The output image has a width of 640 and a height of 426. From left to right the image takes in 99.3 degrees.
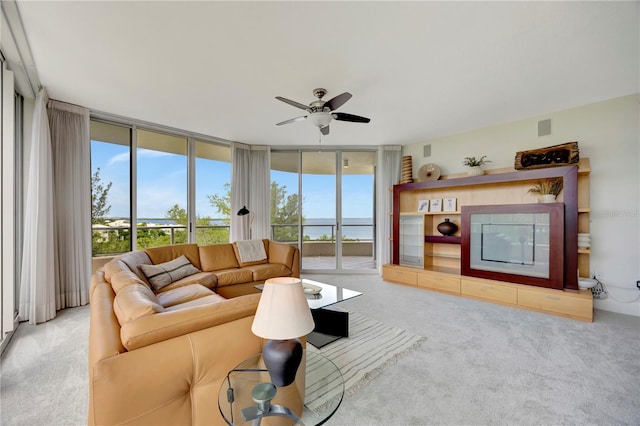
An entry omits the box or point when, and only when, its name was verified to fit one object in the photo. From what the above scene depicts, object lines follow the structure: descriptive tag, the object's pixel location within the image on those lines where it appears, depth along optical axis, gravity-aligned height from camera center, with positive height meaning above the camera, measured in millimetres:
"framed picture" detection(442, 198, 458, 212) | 4641 +125
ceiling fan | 2714 +1035
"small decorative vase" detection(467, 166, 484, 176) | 4250 +636
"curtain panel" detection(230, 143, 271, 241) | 5426 +467
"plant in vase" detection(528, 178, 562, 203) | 3533 +307
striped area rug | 2076 -1246
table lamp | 1163 -498
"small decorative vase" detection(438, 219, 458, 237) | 4562 -281
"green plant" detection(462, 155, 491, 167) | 4305 +810
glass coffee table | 2617 -1090
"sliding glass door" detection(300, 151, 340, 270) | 5793 +368
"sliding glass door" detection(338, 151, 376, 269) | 5766 +316
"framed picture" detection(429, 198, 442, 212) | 4793 +111
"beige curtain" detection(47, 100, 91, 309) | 3494 +118
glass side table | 1123 -834
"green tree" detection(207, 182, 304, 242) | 5789 -30
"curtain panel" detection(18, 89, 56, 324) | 3025 -308
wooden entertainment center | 3305 -466
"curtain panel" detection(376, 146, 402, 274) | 5469 +427
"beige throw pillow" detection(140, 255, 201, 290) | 3037 -734
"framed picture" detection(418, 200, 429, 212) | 4952 +96
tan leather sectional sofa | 999 -603
